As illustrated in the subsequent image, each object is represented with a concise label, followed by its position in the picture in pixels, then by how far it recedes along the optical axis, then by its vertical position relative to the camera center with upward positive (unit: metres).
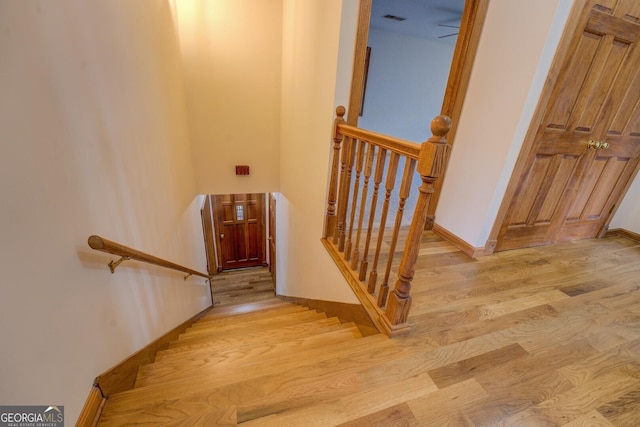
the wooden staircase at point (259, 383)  0.95 -1.09
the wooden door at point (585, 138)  1.76 -0.19
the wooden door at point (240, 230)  5.42 -2.83
